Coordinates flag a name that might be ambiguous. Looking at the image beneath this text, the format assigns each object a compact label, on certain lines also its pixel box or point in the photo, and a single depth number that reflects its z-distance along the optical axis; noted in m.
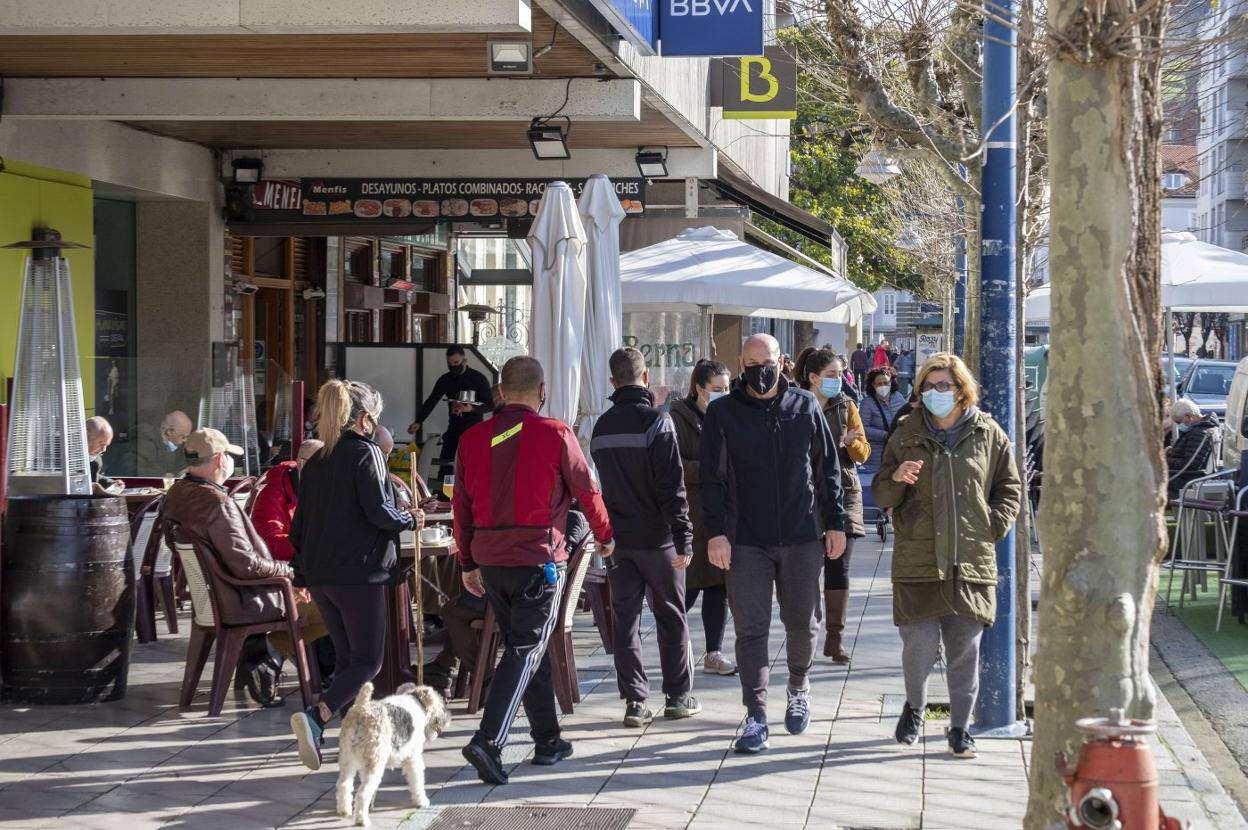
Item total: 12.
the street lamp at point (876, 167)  18.91
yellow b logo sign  19.55
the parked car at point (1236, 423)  16.45
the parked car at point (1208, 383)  25.59
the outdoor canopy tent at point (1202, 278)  17.55
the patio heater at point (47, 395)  10.28
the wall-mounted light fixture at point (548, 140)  13.47
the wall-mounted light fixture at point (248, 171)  17.72
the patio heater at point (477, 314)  29.09
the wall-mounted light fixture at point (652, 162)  17.17
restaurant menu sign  16.81
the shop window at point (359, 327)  23.39
